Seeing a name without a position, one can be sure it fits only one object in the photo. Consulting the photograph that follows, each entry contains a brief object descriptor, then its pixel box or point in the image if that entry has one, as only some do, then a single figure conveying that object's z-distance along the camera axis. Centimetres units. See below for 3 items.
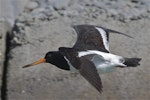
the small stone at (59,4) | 1066
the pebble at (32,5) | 1079
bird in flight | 822
